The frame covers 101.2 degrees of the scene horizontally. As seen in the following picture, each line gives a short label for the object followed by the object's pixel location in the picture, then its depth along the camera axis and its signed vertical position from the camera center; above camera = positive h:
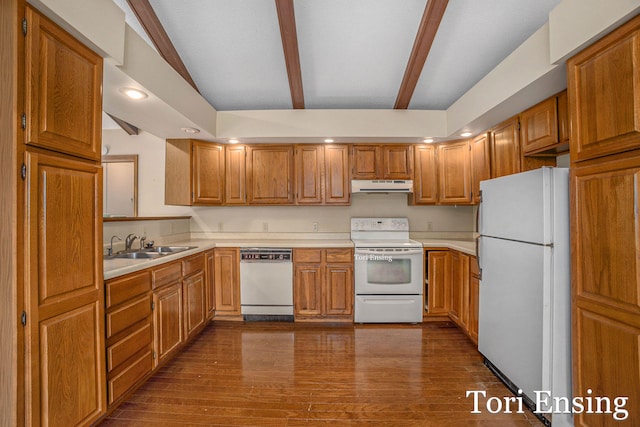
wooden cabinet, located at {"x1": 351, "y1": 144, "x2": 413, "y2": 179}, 3.49 +0.72
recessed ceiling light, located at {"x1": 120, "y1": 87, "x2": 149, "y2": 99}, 2.02 +0.99
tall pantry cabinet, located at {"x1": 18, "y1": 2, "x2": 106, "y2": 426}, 1.20 -0.06
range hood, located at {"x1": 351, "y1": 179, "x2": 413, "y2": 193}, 3.43 +0.39
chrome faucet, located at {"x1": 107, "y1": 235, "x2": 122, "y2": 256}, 2.43 -0.31
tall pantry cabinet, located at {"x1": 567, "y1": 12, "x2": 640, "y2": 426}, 1.26 -0.02
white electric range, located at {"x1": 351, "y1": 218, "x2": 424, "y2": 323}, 3.15 -0.81
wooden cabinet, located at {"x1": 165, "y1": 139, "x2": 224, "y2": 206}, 3.31 +0.57
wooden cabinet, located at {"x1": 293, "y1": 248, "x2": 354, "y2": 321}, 3.19 -0.83
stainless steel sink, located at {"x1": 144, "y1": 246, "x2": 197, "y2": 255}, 2.90 -0.36
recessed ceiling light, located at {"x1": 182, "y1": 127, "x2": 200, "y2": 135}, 2.96 +0.99
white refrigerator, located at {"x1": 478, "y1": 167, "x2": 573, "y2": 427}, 1.61 -0.47
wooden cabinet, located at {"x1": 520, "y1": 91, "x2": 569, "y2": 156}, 2.01 +0.72
